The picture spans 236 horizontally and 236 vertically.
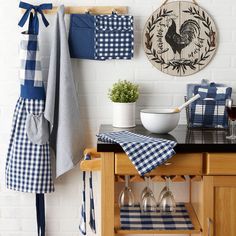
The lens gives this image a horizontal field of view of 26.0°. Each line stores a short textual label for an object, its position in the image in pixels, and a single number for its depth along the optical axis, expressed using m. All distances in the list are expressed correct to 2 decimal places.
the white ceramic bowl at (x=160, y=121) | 2.86
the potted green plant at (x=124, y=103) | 3.07
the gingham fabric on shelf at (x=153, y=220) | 2.87
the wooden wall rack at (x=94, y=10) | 3.15
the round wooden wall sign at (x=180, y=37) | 3.16
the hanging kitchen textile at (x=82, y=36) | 3.13
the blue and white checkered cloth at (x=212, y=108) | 3.06
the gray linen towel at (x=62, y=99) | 3.08
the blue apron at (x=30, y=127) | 3.06
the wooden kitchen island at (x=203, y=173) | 2.64
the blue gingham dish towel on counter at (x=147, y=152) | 2.58
